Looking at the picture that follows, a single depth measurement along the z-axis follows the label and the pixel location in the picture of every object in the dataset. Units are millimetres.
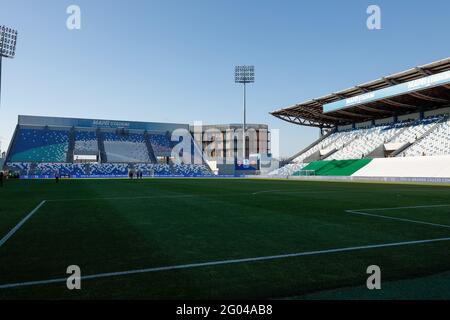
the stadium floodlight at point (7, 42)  42125
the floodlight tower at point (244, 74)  66812
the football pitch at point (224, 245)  3822
